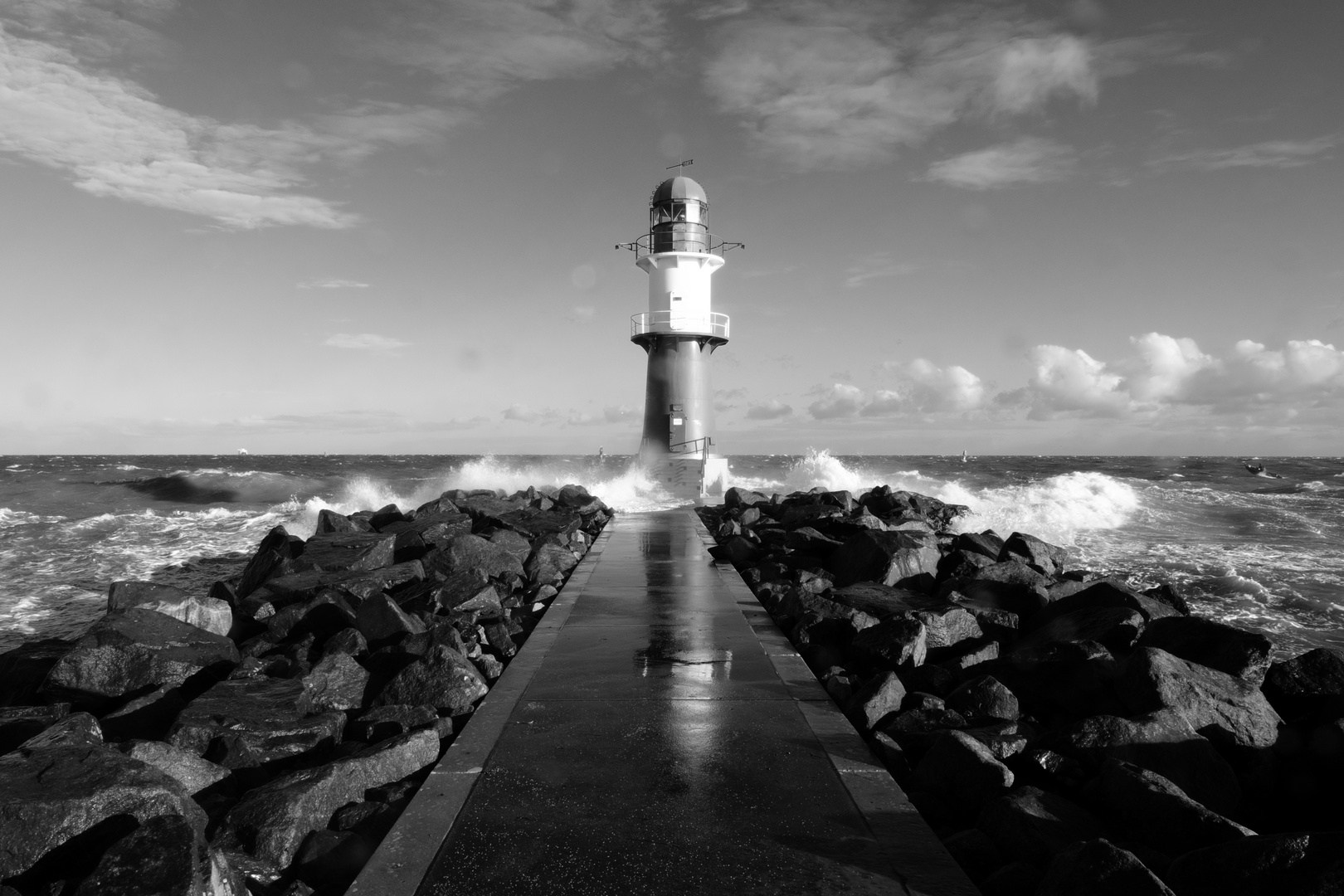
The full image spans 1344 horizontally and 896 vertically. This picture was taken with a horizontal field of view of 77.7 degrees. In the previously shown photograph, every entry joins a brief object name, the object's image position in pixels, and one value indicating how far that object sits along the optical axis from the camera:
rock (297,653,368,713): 5.11
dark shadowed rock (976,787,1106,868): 3.07
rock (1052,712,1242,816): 3.84
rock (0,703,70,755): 4.82
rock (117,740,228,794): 3.82
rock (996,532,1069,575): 9.50
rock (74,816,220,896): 2.60
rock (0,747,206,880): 3.11
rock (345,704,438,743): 4.39
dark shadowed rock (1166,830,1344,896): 2.43
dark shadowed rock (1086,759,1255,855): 3.20
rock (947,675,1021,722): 4.55
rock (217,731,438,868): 3.24
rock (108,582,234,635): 7.30
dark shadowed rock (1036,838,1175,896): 2.46
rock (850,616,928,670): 5.39
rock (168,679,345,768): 4.19
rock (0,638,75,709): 6.16
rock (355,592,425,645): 6.32
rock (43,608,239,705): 5.57
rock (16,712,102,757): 3.95
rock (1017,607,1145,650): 5.85
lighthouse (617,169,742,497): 19.23
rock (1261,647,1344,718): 4.97
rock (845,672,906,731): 4.37
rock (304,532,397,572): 9.15
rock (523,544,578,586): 8.66
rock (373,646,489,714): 4.74
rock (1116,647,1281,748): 4.39
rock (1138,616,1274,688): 5.04
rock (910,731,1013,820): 3.53
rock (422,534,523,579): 8.88
